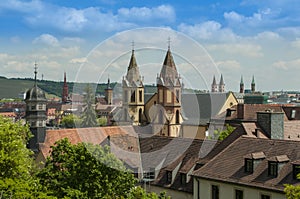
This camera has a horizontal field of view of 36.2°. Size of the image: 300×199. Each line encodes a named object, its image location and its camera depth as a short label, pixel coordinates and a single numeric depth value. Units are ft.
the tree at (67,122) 415.89
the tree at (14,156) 89.66
